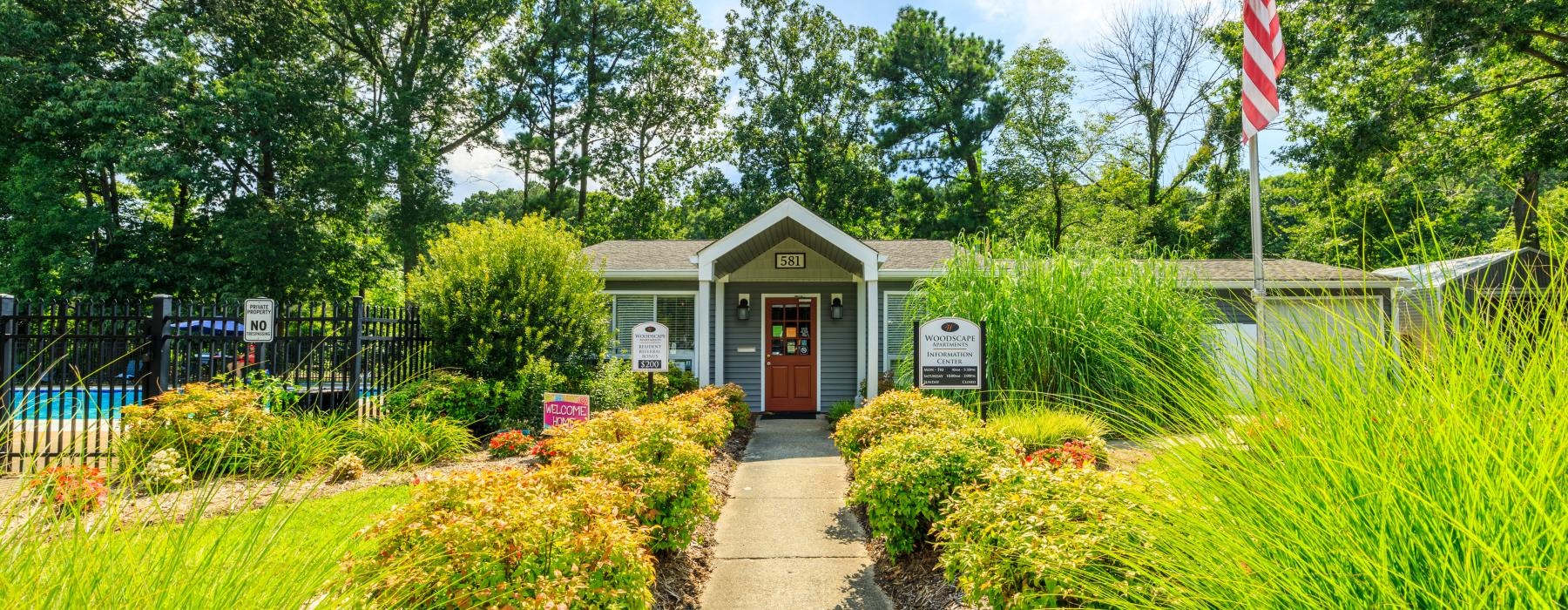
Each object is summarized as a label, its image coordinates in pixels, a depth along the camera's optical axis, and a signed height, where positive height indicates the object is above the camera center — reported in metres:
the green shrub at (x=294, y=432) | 5.48 -0.88
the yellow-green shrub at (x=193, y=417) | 5.30 -0.73
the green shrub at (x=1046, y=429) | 5.77 -0.89
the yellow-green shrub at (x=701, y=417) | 5.94 -0.87
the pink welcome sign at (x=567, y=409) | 6.30 -0.76
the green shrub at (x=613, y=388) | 8.02 -0.75
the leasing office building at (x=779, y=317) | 11.34 +0.12
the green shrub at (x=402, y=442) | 6.18 -1.05
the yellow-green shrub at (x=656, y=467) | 3.91 -0.85
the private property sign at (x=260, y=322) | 6.87 +0.05
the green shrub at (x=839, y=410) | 9.73 -1.22
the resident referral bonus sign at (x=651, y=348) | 7.54 -0.25
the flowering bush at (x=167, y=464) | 4.39 -0.92
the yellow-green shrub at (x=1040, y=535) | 2.26 -0.79
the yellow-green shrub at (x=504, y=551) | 2.07 -0.76
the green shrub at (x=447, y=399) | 7.23 -0.78
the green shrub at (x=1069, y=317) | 6.83 +0.07
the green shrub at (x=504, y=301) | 8.16 +0.30
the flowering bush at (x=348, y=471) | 5.59 -1.18
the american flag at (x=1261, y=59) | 6.20 +2.38
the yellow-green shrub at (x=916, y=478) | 3.96 -0.90
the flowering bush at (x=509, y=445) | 6.55 -1.13
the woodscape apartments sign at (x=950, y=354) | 5.95 -0.26
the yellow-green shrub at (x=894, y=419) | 5.50 -0.77
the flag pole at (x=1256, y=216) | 5.72 +1.02
